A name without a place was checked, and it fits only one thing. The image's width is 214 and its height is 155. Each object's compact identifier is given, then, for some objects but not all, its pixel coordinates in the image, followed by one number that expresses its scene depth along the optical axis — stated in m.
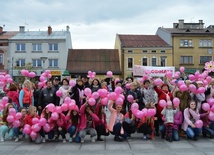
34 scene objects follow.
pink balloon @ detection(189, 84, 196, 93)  7.95
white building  41.25
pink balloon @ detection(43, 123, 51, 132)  7.50
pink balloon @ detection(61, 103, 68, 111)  7.43
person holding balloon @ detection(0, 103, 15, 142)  7.95
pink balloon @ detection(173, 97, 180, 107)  7.77
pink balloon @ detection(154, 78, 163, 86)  8.20
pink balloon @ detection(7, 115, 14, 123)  7.66
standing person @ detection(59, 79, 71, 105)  8.14
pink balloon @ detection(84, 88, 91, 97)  7.39
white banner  20.38
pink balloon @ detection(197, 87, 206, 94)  7.93
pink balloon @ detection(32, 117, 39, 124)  7.46
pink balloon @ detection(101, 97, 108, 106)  7.53
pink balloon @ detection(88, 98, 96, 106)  7.31
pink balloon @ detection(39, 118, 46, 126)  7.40
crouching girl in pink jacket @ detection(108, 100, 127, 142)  7.79
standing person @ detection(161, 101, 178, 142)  7.70
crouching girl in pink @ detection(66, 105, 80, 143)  7.64
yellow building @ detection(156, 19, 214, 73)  40.53
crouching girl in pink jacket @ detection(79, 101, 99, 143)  7.59
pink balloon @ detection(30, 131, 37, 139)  7.40
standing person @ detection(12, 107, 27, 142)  7.84
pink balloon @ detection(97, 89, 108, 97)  7.50
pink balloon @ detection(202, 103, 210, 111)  7.88
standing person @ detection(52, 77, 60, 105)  8.71
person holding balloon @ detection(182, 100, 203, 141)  7.71
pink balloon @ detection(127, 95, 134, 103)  8.44
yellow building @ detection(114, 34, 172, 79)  40.81
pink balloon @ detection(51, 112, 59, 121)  7.36
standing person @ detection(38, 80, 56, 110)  8.48
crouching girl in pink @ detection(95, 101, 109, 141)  7.80
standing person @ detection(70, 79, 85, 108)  8.09
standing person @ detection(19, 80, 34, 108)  8.62
